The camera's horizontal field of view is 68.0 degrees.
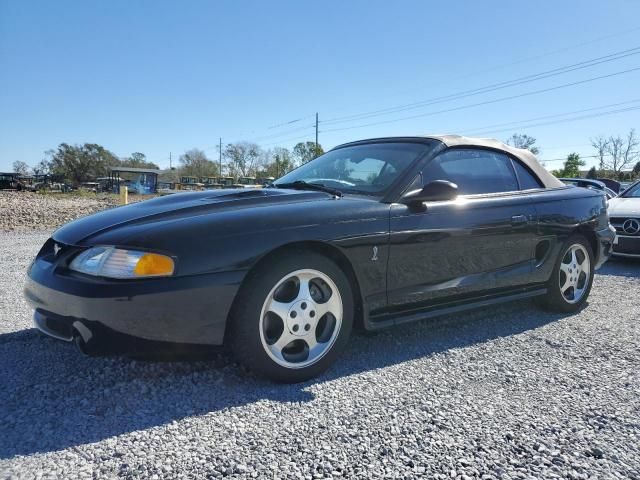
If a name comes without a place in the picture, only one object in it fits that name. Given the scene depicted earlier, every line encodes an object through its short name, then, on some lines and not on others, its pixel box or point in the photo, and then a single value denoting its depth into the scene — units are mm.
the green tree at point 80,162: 70938
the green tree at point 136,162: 90300
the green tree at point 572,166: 69125
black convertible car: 2268
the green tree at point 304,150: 74750
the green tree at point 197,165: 82312
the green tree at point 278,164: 80338
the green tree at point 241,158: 89375
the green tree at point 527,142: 63062
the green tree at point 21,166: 92562
